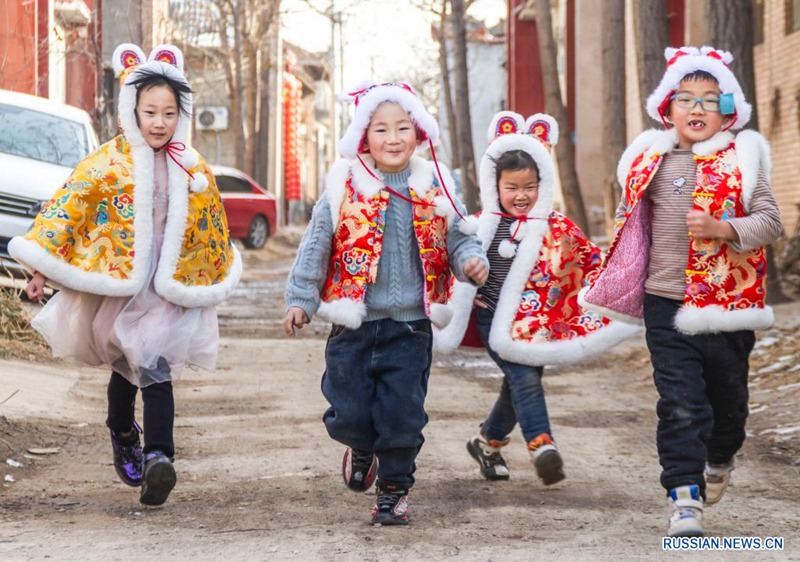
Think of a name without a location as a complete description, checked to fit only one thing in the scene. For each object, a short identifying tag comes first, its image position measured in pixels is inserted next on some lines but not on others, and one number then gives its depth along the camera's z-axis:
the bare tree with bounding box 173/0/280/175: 34.72
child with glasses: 5.25
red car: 29.38
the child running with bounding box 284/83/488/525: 5.53
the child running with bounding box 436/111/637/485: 6.53
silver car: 12.45
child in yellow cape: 5.75
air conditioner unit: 49.81
